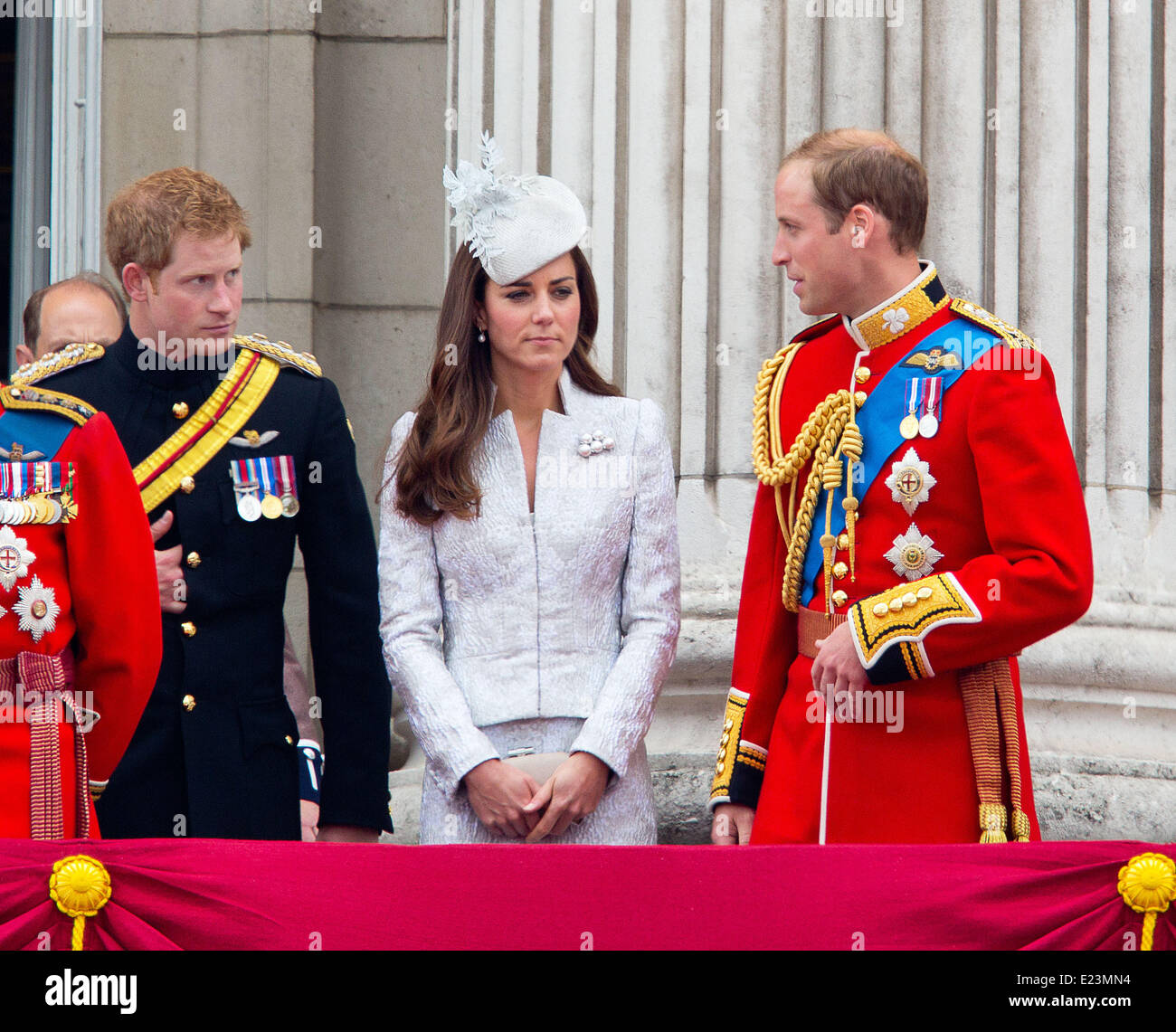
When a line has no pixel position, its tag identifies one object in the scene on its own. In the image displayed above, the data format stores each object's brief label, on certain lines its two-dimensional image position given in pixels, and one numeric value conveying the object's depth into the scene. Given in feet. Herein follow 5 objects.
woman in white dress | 23.67
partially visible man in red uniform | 21.48
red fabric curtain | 19.27
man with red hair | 24.91
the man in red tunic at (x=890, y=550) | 21.81
